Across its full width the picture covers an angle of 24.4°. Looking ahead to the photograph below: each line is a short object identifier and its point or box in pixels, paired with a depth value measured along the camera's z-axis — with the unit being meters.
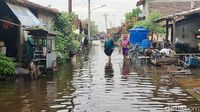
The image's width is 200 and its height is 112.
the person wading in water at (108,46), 30.17
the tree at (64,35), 29.41
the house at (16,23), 20.23
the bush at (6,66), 17.22
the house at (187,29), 26.67
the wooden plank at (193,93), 12.55
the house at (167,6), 52.97
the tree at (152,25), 38.47
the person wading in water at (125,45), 30.92
